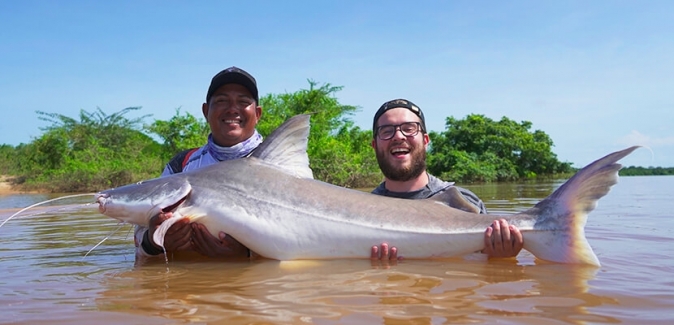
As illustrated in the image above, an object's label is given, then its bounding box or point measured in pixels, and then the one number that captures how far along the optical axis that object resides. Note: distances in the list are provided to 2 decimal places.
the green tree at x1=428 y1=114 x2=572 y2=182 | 35.16
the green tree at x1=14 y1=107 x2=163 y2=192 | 23.69
